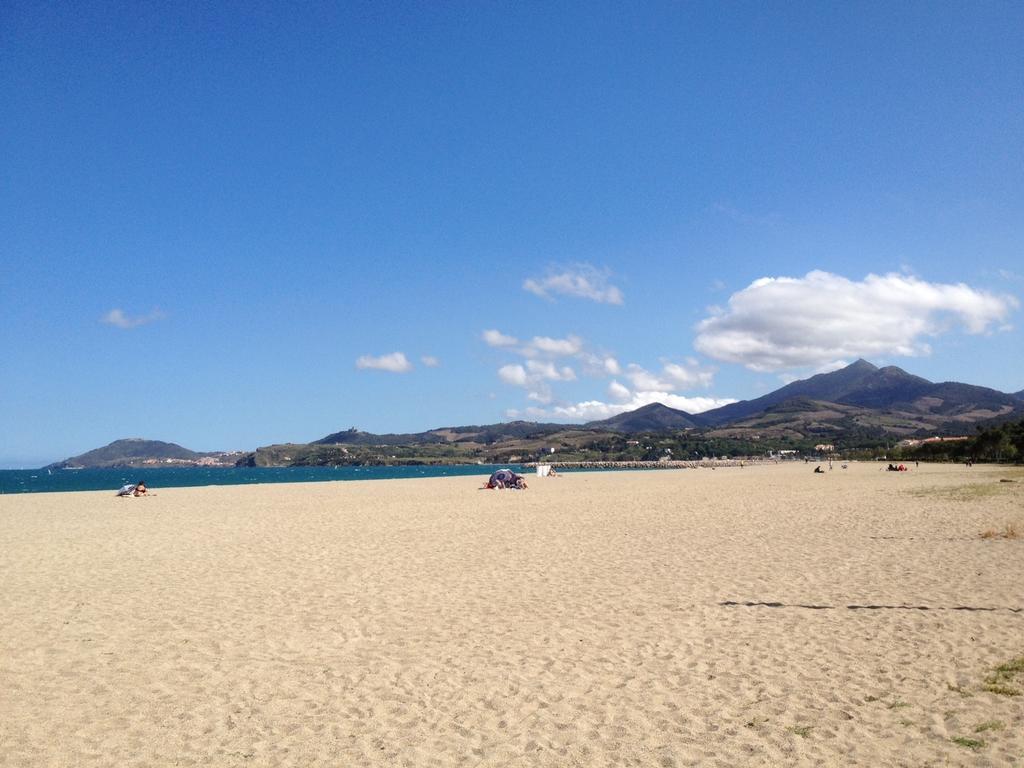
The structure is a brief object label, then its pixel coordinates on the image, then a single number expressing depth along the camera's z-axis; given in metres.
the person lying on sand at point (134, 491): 39.22
